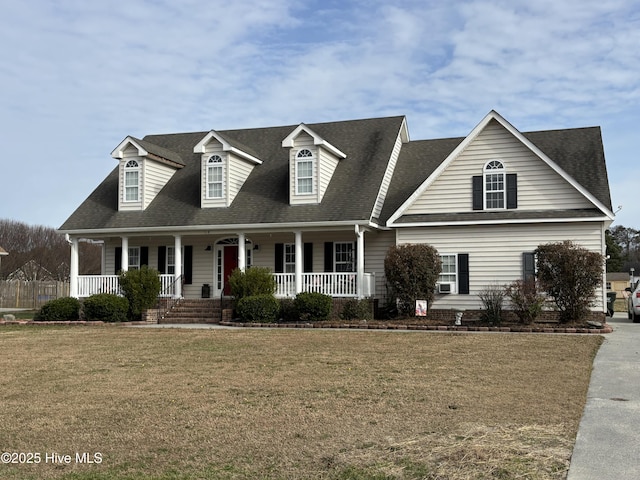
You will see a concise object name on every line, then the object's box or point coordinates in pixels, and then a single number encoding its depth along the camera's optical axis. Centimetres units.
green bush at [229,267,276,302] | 2217
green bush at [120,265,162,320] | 2292
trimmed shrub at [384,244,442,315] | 2109
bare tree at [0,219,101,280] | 6419
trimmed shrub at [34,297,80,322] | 2300
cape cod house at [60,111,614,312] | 2183
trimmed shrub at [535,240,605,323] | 1911
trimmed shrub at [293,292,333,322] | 2131
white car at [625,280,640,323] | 2288
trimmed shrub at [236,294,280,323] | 2127
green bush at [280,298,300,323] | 2200
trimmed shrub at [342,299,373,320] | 2165
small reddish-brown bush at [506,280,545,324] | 1933
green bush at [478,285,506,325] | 2032
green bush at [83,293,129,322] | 2230
